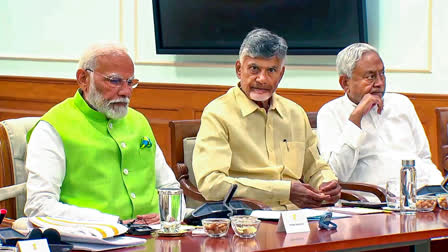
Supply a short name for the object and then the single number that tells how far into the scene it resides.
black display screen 6.14
